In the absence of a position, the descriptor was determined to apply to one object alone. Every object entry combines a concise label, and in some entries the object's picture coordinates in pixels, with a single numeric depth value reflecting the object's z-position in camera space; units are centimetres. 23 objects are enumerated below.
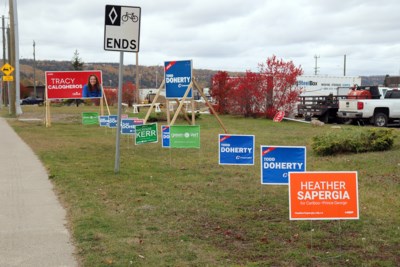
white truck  2388
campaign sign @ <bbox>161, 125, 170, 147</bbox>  1296
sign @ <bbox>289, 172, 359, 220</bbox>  540
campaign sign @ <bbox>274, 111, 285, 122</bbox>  2776
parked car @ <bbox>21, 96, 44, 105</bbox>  8191
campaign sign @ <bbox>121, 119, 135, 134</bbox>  1535
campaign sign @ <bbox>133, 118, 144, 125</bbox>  1579
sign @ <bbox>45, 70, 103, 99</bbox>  2594
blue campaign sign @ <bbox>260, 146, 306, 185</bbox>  715
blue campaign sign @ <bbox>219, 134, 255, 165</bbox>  906
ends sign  943
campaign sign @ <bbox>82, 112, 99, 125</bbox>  2239
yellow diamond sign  3525
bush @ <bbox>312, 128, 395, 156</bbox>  1198
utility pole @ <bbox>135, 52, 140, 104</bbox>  3969
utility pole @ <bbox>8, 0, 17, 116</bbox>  3528
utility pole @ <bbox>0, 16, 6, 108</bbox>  5667
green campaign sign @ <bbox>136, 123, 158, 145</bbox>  1238
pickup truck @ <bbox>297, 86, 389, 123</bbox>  2666
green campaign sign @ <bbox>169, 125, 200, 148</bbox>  1132
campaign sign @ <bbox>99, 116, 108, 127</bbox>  1966
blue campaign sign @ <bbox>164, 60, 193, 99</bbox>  1508
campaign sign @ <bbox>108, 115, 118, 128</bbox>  1841
